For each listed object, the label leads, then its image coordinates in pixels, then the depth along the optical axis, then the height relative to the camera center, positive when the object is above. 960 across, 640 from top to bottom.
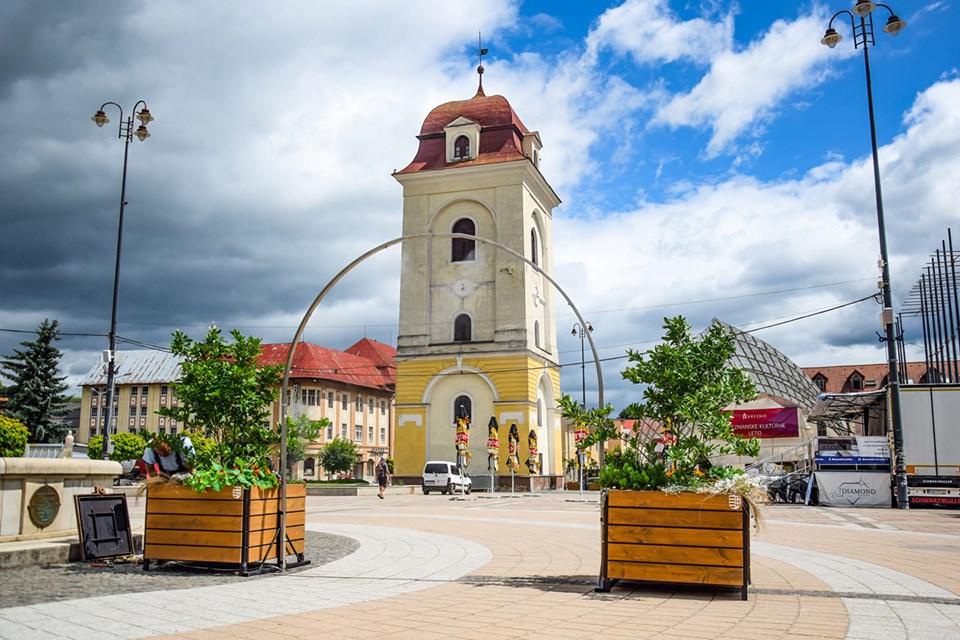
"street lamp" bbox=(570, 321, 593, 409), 57.59 +5.89
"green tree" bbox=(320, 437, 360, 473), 71.94 -1.01
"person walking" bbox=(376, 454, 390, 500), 34.60 -1.24
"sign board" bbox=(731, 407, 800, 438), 50.12 +1.51
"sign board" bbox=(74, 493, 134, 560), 10.85 -1.08
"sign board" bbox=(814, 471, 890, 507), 26.83 -1.37
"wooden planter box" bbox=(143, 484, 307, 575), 10.14 -0.99
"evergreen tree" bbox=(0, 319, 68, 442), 59.78 +4.40
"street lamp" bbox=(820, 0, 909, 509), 24.88 +5.72
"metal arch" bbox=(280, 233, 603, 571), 10.65 +1.34
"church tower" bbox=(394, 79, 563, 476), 49.94 +8.89
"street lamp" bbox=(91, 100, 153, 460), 28.50 +8.18
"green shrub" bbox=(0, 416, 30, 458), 28.56 +0.30
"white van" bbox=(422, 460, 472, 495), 41.47 -1.60
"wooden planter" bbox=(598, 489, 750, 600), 8.50 -0.97
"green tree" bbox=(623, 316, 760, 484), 9.24 +0.63
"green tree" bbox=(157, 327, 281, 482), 10.82 +0.65
